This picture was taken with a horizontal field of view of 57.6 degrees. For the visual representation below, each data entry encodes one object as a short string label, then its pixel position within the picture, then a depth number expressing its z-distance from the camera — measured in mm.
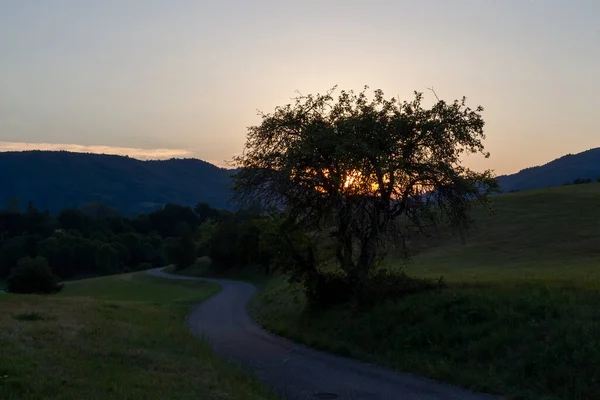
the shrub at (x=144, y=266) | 141750
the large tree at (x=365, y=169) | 22384
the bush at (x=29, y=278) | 72688
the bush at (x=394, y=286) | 22000
